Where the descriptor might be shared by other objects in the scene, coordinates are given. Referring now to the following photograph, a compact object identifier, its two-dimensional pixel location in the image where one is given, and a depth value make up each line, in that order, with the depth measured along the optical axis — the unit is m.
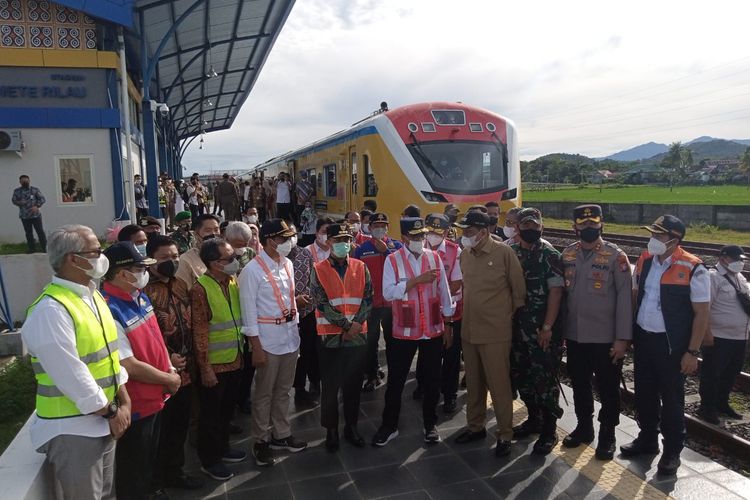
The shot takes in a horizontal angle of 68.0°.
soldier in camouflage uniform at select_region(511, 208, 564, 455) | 4.39
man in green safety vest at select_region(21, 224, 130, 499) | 2.52
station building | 11.30
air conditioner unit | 11.16
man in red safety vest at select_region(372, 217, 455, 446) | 4.61
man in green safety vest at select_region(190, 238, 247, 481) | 3.96
